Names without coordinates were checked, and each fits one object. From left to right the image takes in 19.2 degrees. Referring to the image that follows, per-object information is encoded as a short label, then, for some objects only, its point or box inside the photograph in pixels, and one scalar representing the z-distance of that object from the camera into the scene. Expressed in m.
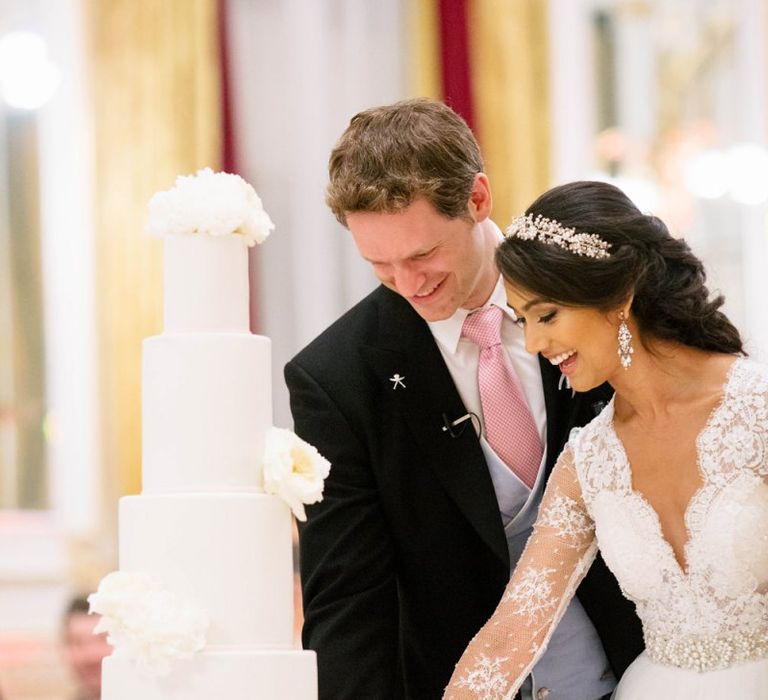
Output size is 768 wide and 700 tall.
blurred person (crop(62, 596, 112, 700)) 10.27
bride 4.32
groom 4.61
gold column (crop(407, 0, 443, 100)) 11.57
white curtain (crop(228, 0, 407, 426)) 11.40
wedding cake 3.75
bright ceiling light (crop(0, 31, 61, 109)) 11.09
